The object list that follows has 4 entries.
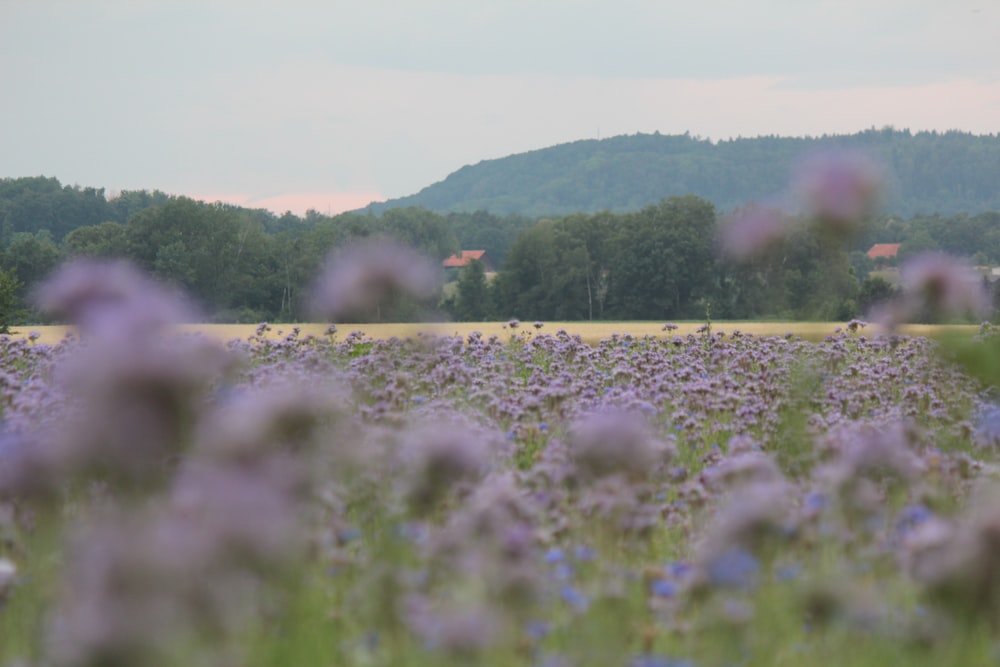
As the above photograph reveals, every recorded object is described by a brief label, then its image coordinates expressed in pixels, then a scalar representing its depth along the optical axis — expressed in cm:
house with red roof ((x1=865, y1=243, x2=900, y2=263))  16806
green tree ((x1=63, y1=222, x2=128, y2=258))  16575
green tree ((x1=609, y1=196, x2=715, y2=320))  16375
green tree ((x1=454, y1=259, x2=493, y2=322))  17375
